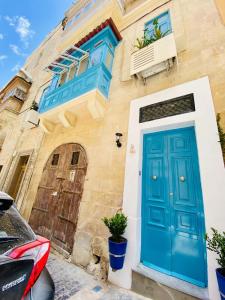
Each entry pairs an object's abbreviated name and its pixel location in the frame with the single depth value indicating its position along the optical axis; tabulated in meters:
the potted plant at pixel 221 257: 1.78
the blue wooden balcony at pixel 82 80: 4.91
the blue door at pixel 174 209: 2.63
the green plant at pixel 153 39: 4.40
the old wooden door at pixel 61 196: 4.28
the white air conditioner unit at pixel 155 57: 3.89
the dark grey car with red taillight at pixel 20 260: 1.05
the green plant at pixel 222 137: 2.71
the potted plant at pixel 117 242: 2.79
